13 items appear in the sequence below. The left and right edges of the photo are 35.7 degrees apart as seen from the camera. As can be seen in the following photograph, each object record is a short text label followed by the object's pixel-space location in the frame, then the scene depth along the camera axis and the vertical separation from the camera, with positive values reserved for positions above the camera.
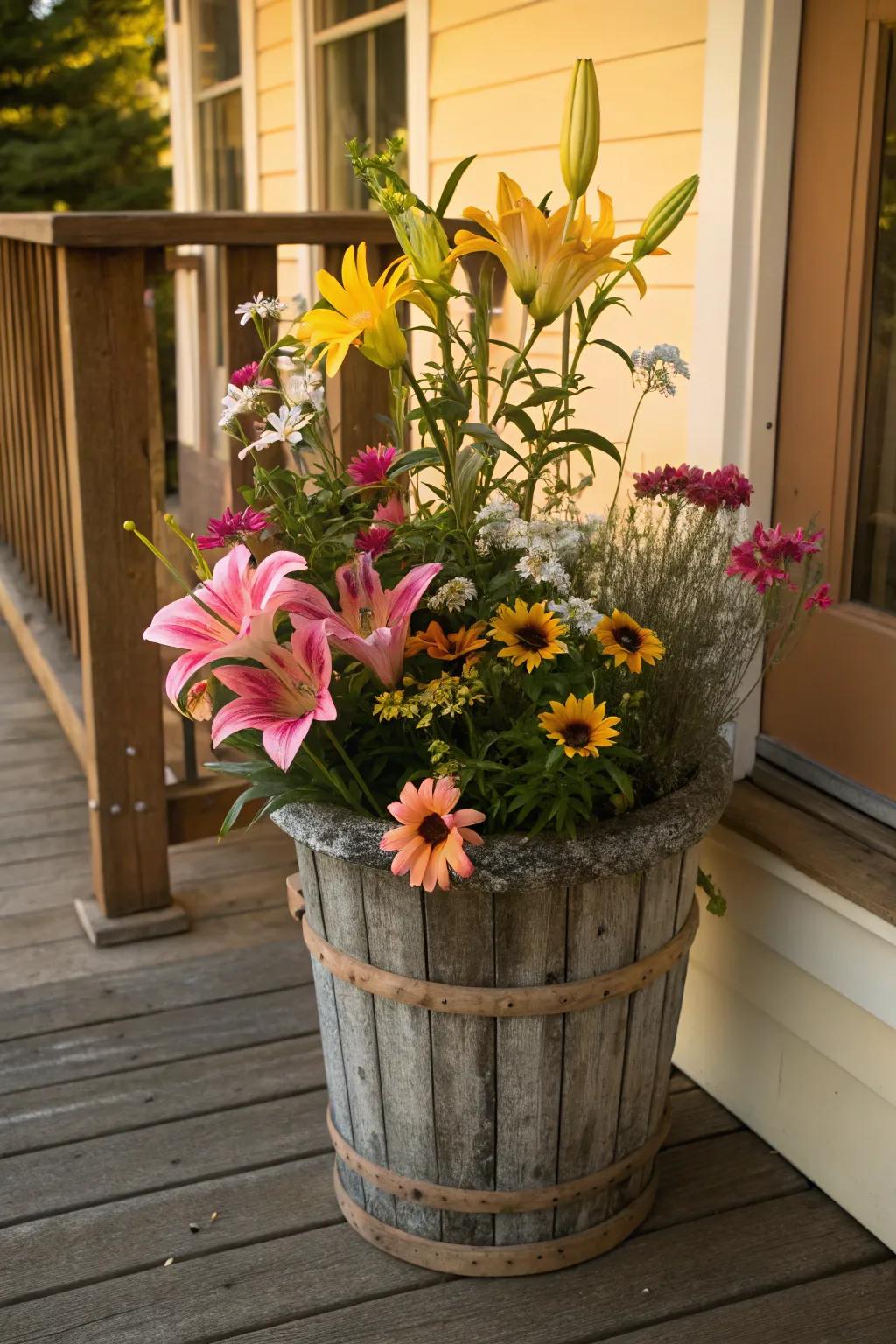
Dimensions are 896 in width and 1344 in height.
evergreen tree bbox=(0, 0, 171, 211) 9.59 +1.37
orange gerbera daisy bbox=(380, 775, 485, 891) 1.50 -0.55
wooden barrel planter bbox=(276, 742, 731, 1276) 1.65 -0.87
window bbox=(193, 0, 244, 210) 5.30 +0.79
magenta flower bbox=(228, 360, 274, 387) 1.77 -0.08
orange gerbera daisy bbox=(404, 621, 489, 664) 1.66 -0.39
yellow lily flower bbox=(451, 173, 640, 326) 1.64 +0.07
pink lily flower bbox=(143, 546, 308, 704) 1.51 -0.32
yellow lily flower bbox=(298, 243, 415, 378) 1.63 +0.00
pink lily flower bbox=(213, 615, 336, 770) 1.50 -0.41
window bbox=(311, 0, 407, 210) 3.72 +0.62
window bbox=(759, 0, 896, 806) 1.90 -0.10
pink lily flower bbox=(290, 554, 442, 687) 1.58 -0.33
